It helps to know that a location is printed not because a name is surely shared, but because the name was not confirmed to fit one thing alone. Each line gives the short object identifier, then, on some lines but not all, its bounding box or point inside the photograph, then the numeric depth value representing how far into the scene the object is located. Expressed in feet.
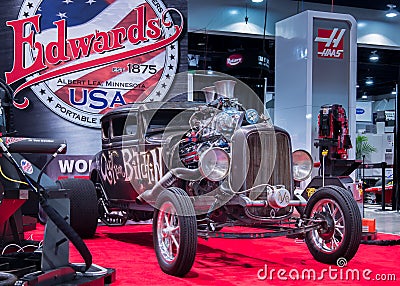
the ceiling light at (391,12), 40.75
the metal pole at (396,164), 34.68
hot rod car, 13.89
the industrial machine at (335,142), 26.05
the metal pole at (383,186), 34.45
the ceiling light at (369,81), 76.28
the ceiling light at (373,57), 57.19
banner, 24.02
